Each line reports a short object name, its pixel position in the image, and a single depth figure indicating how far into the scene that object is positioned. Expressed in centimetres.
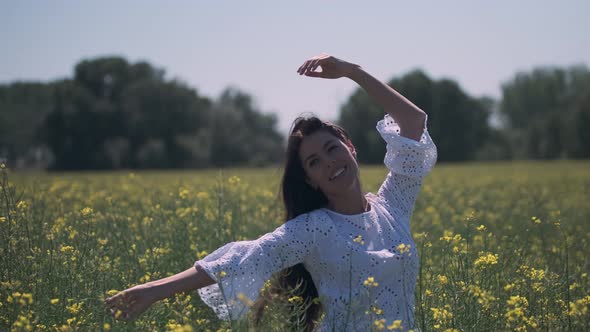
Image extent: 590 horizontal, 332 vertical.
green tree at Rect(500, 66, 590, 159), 5753
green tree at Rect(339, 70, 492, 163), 5931
